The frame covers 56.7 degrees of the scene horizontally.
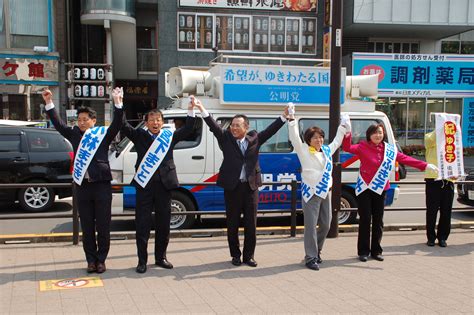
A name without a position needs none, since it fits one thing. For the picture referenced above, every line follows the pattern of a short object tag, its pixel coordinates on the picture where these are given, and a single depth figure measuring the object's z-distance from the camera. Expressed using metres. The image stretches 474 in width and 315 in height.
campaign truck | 7.02
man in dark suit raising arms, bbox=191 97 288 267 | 5.04
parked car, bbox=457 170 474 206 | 8.78
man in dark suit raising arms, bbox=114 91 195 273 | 4.87
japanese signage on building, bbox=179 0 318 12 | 20.44
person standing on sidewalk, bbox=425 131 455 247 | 6.13
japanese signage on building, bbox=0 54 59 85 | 18.62
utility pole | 6.19
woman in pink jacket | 5.44
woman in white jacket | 5.09
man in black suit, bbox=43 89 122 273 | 4.68
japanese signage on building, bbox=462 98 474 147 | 22.31
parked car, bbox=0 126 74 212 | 9.05
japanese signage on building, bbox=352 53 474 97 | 21.20
